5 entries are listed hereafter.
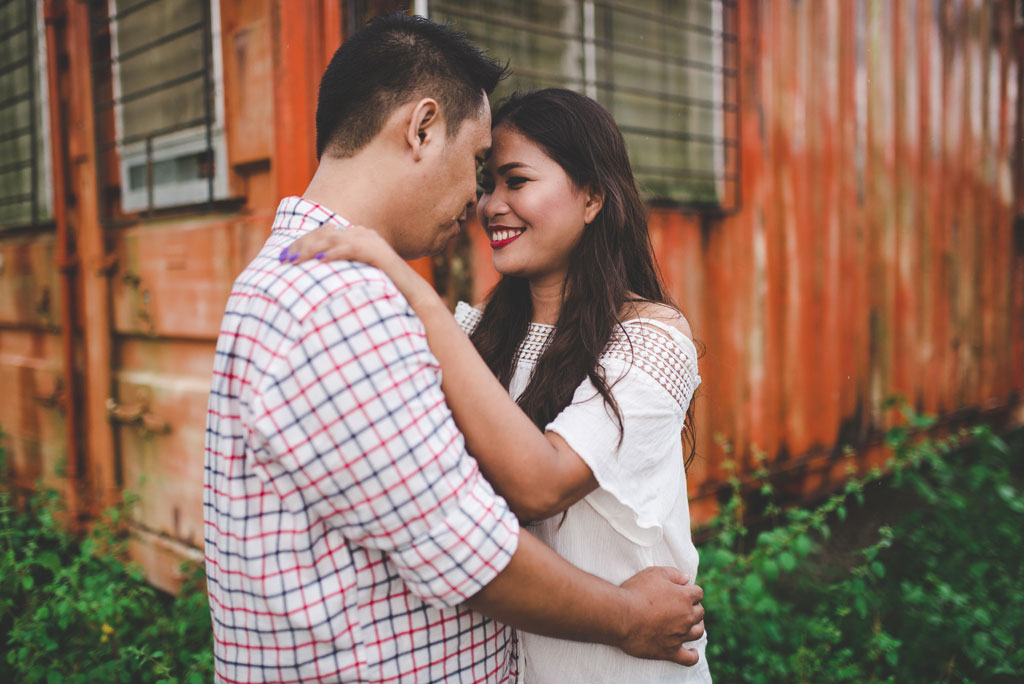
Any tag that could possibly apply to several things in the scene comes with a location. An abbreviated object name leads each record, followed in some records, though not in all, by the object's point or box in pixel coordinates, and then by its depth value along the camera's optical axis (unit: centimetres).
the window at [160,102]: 259
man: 91
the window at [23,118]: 359
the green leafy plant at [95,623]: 209
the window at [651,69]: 282
